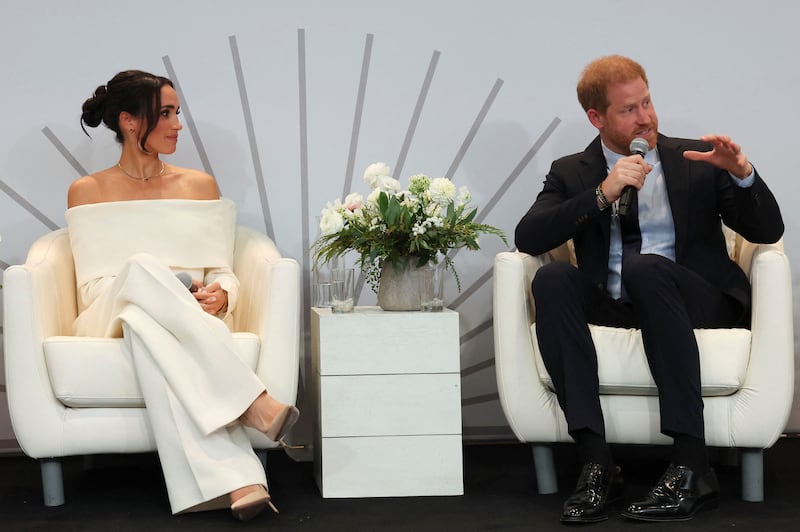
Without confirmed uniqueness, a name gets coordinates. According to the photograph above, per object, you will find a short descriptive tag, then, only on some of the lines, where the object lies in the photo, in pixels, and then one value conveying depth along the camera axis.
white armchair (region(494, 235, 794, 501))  5.04
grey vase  5.57
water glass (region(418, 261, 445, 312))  5.59
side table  5.34
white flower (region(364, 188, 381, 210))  5.57
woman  4.99
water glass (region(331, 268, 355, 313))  5.59
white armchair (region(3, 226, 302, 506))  5.20
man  4.81
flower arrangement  5.48
